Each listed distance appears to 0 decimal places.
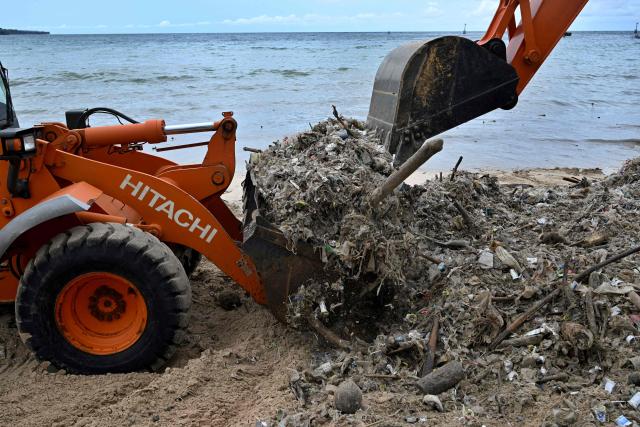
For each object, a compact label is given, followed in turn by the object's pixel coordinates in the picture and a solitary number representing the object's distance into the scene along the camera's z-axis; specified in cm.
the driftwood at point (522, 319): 372
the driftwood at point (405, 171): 329
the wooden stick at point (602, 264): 394
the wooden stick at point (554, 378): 336
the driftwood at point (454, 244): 493
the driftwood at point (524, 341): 364
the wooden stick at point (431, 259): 463
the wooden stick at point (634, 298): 372
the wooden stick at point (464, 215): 533
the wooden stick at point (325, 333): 403
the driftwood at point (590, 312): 360
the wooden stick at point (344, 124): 497
